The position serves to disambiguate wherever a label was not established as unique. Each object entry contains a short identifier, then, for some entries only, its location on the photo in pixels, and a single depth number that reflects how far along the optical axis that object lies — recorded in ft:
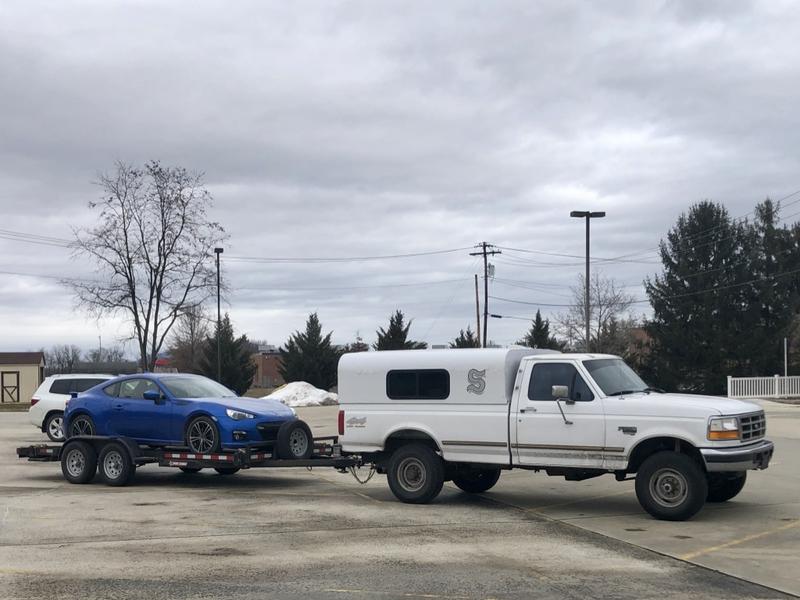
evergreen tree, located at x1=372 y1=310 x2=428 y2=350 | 201.26
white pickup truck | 36.63
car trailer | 45.78
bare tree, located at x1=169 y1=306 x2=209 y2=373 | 273.99
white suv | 79.00
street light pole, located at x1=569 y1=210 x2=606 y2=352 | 127.03
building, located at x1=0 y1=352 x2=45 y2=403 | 243.81
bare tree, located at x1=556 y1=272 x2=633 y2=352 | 239.09
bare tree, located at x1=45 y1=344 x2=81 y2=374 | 351.62
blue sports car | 47.37
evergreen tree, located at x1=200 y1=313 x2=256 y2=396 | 186.91
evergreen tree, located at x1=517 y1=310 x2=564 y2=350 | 193.77
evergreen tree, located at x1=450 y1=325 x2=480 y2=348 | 207.51
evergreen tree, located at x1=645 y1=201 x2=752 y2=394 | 187.86
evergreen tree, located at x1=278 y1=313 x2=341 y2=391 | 200.03
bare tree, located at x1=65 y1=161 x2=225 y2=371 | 155.53
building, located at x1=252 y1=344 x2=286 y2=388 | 372.79
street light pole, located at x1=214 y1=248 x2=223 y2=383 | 157.01
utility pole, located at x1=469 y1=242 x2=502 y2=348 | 203.31
